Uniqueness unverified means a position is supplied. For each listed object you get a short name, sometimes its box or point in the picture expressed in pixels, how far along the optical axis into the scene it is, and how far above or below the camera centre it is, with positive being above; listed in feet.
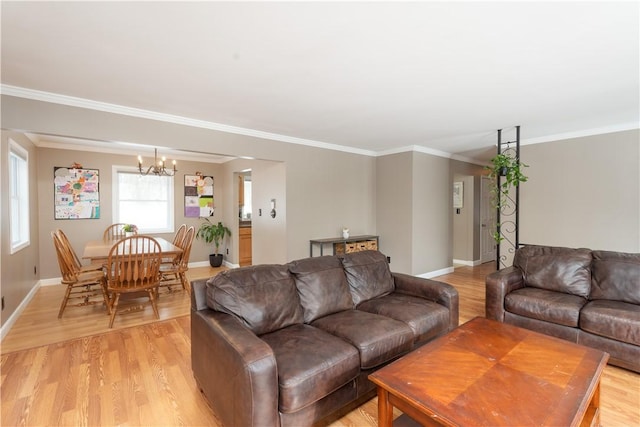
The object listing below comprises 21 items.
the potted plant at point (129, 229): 16.37 -1.20
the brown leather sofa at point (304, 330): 4.90 -2.67
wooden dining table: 11.25 -1.77
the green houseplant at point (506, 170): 12.85 +1.63
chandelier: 15.57 +1.95
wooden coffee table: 3.99 -2.70
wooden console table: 15.75 -1.99
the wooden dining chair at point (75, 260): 11.39 -2.15
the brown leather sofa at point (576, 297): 7.58 -2.69
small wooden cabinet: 20.24 -2.61
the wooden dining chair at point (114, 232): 16.43 -1.40
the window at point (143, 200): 18.06 +0.47
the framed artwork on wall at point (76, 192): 15.99 +0.82
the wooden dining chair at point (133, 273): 10.72 -2.43
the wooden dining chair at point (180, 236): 15.61 -1.52
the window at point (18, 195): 11.79 +0.53
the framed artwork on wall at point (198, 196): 20.10 +0.79
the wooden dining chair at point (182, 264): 13.62 -2.68
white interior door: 22.67 -1.21
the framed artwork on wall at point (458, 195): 21.83 +0.90
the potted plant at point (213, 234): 20.31 -1.80
